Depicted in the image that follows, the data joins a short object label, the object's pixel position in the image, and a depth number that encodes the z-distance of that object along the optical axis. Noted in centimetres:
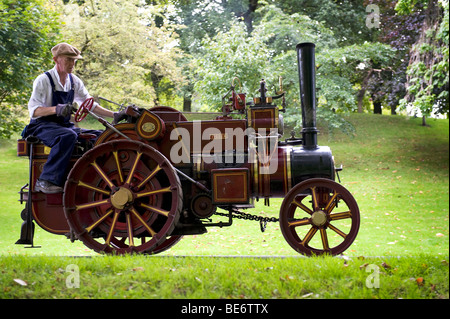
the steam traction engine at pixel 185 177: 482
